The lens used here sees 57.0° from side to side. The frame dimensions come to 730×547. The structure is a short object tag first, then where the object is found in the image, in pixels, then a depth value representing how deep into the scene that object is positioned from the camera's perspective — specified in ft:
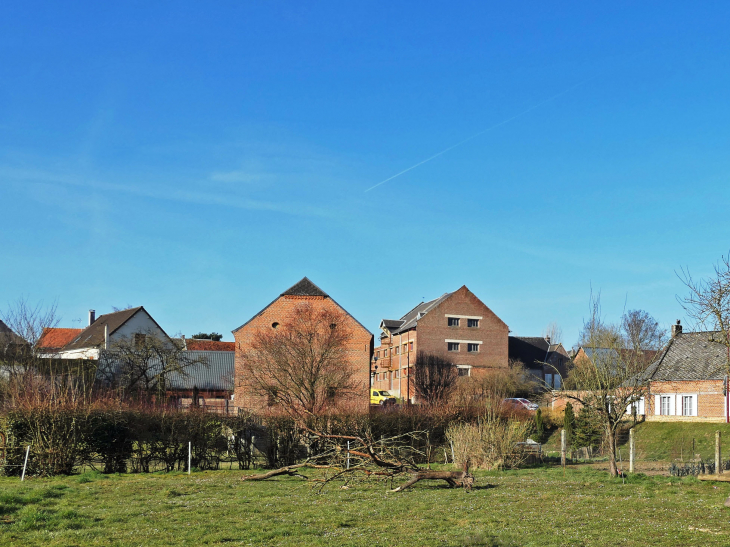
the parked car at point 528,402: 159.66
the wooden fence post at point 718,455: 61.03
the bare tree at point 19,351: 120.67
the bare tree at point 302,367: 118.42
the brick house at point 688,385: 135.64
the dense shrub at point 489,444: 73.87
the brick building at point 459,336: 209.56
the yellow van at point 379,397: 196.48
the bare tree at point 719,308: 54.08
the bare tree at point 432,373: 192.20
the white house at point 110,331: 193.39
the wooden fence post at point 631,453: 68.83
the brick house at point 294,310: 161.07
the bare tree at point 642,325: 198.74
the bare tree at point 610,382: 65.16
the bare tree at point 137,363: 134.31
